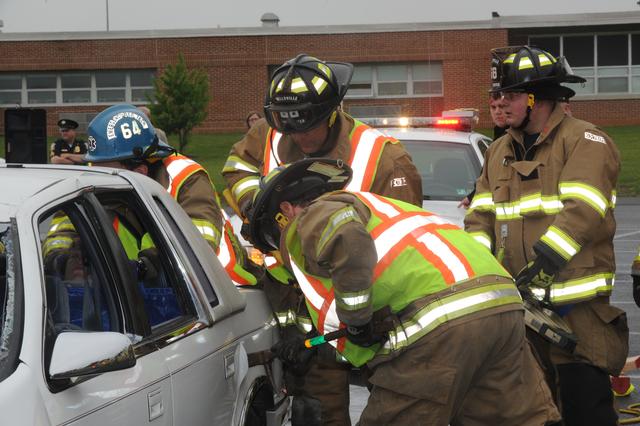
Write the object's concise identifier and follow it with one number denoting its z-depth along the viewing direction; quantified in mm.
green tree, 34062
